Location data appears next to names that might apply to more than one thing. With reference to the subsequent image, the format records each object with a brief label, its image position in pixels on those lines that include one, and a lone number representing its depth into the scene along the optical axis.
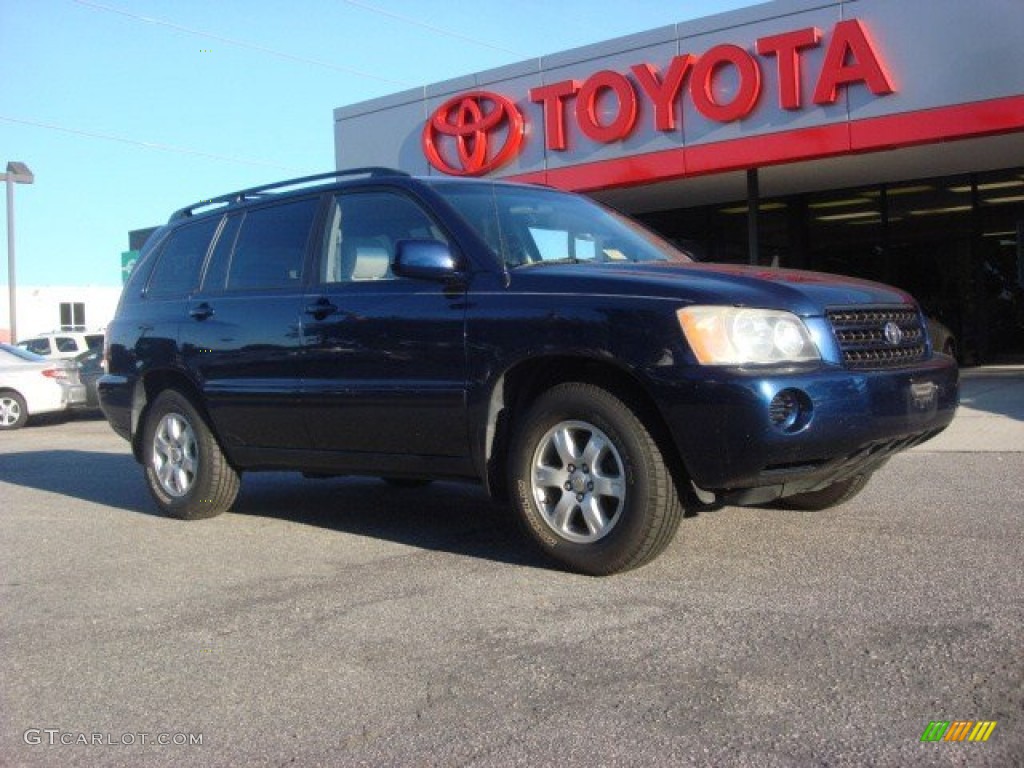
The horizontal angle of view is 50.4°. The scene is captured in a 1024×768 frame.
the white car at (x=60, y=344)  22.52
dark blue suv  4.32
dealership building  14.13
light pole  29.80
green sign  33.75
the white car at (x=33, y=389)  16.53
